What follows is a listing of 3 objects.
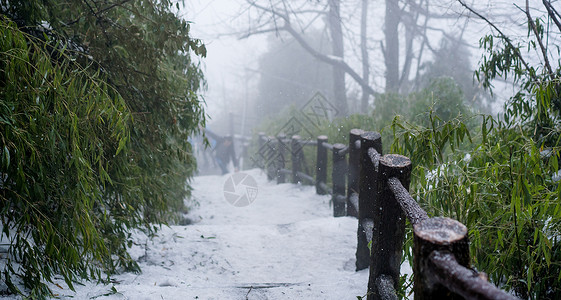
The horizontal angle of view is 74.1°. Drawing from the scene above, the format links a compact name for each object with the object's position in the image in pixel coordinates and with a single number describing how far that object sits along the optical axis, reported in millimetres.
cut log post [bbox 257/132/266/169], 11309
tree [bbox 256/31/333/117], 19766
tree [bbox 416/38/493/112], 13820
